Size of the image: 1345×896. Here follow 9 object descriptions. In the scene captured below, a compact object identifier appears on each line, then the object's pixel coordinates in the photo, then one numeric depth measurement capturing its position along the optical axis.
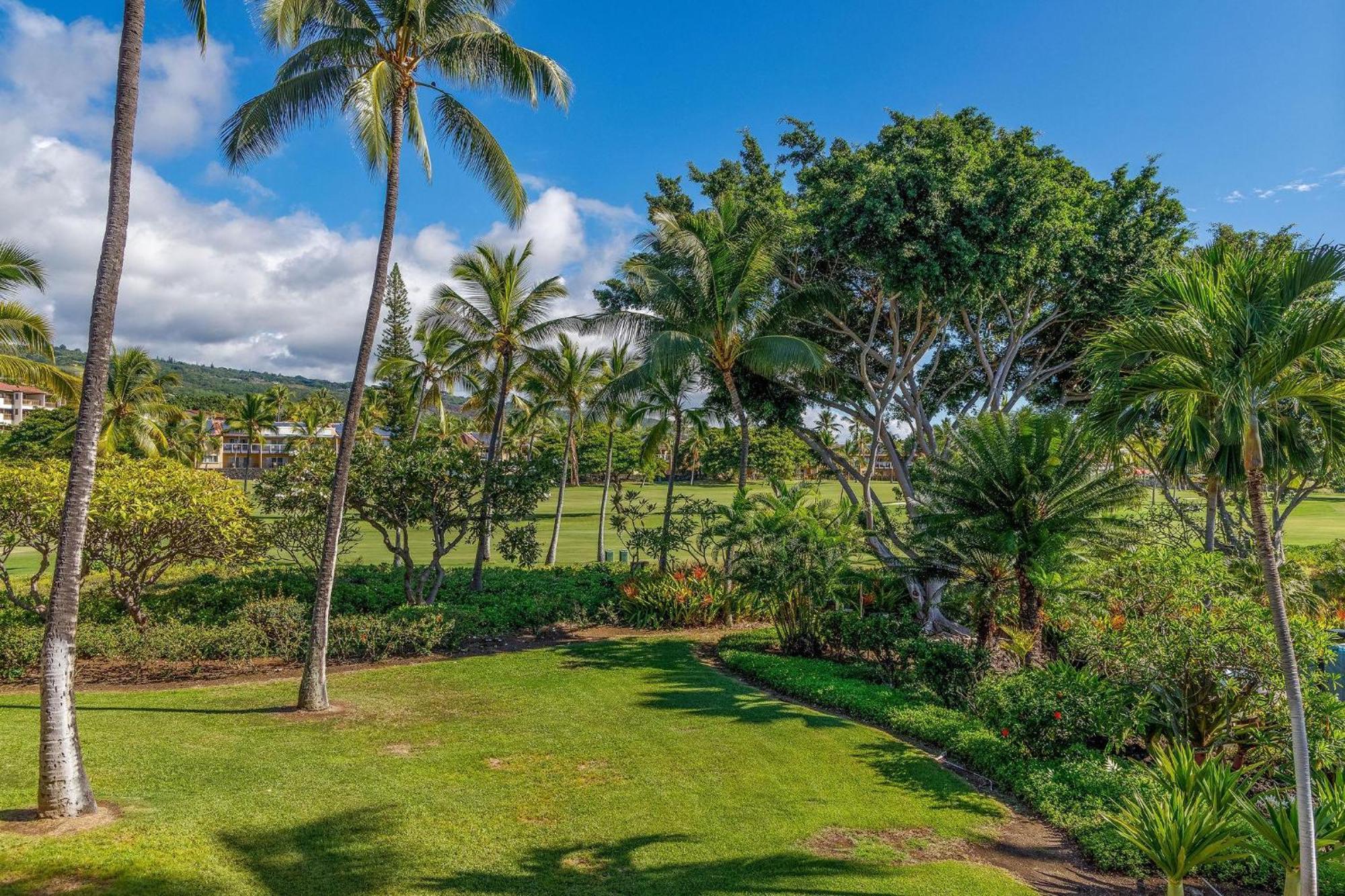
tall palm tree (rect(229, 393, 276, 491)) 57.69
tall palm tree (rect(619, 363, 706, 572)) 18.12
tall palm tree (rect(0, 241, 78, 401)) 15.52
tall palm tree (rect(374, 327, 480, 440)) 25.81
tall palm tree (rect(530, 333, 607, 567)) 25.24
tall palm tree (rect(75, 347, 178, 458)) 31.56
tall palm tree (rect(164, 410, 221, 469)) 50.09
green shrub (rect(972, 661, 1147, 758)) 8.73
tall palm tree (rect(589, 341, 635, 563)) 20.92
